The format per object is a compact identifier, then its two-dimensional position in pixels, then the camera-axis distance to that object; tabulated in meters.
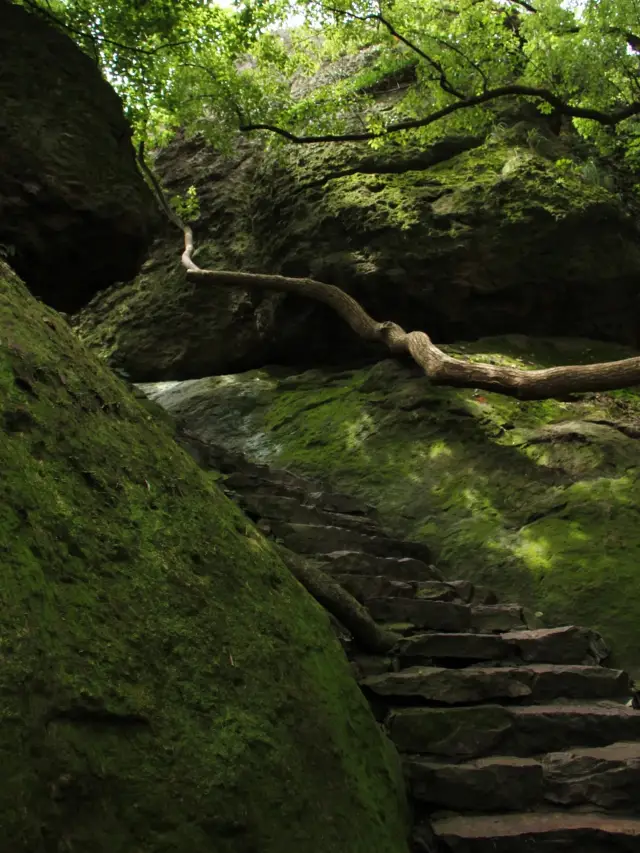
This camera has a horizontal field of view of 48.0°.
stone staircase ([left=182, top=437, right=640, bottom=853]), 3.24
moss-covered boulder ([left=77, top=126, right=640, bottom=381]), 9.81
